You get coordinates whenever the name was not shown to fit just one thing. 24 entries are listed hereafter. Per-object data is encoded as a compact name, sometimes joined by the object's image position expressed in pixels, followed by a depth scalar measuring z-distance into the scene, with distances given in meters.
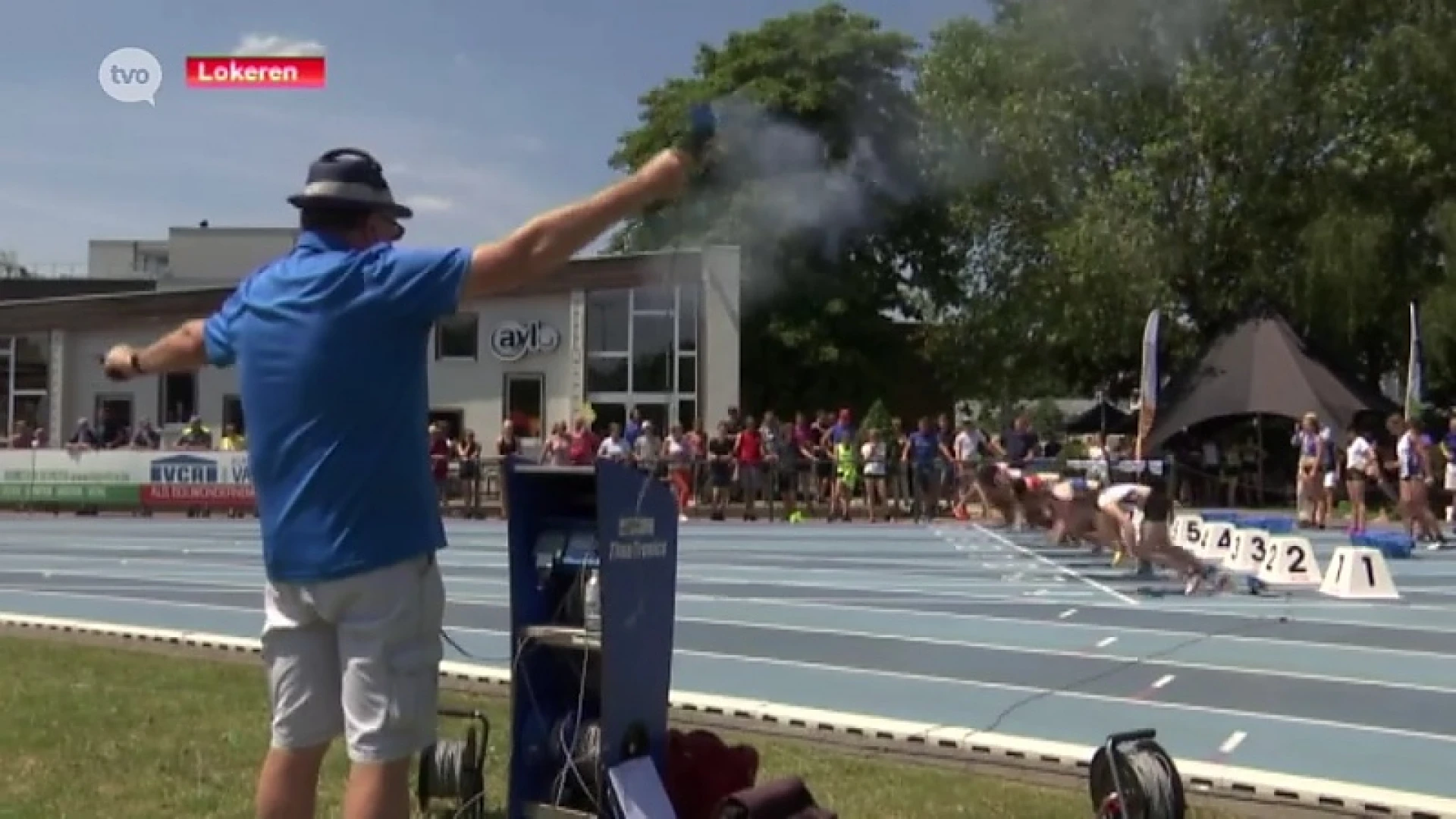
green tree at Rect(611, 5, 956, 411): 41.34
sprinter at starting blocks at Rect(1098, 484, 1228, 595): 13.25
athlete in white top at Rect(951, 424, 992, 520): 24.23
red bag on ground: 4.65
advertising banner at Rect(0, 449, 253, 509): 27.34
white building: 32.69
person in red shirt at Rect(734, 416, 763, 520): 25.39
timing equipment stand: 4.48
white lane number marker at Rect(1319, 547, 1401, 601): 13.10
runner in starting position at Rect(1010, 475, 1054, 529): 17.95
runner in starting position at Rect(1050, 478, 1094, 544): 16.44
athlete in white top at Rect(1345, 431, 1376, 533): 21.95
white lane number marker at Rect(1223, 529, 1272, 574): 14.27
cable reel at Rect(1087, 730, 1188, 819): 4.60
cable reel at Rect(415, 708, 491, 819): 5.10
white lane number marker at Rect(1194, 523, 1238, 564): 15.27
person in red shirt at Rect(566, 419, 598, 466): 24.65
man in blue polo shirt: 3.57
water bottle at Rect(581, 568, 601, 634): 4.54
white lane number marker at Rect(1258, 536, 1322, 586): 13.77
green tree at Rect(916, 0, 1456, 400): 35.41
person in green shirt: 25.03
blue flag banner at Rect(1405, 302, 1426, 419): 25.02
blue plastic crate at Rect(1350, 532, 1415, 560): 17.53
